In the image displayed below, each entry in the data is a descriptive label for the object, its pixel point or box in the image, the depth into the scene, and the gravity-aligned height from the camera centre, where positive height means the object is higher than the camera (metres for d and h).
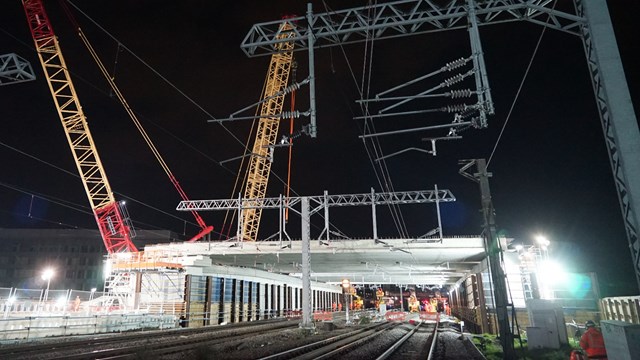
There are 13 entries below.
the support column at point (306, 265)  28.84 +1.98
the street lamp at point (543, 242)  28.03 +2.99
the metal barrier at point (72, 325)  21.23 -1.93
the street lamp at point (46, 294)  28.00 +0.15
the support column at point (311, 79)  11.53 +6.32
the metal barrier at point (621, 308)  15.12 -1.13
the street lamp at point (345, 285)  36.35 +0.37
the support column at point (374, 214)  36.40 +6.89
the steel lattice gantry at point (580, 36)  7.38 +5.87
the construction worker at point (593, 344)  9.70 -1.55
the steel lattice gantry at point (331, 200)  35.91 +8.34
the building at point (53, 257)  99.12 +10.02
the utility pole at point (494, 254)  12.39 +1.03
